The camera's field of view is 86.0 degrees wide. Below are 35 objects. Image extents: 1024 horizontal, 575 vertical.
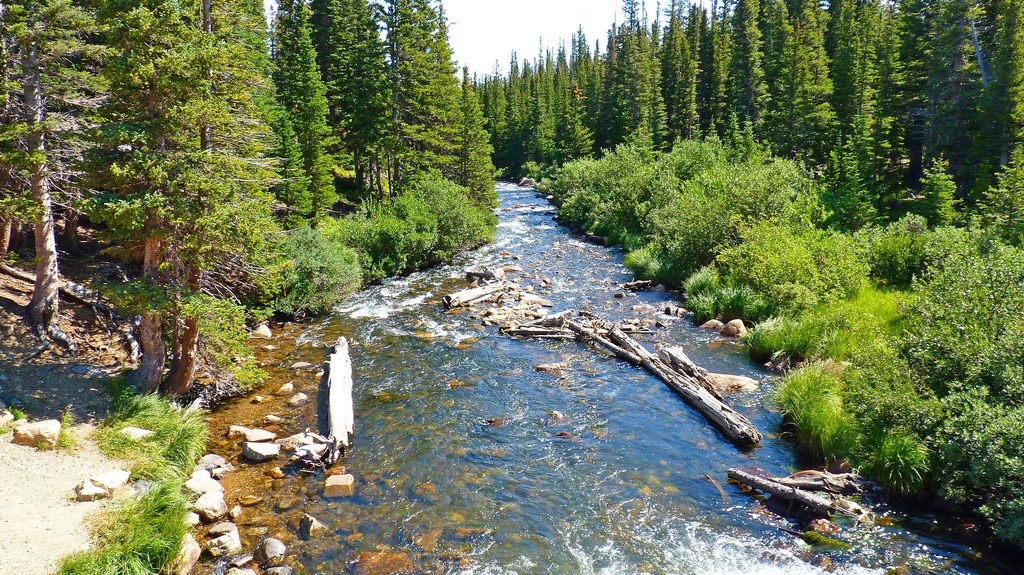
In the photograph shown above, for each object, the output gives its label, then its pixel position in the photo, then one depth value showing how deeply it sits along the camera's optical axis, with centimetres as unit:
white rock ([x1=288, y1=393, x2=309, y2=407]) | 1458
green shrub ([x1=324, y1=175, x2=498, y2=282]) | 2819
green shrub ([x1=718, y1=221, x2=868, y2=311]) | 1862
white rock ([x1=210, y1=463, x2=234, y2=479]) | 1122
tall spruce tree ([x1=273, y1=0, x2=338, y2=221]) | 3294
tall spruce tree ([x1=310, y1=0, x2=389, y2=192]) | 3734
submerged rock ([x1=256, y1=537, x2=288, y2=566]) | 898
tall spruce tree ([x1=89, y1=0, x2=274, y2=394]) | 1098
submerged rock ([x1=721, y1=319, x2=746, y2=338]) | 1882
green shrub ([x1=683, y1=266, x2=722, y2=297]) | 2248
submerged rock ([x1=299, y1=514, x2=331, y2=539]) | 964
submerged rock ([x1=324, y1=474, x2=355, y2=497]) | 1087
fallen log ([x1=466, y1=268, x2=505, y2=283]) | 2750
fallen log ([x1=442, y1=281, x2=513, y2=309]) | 2395
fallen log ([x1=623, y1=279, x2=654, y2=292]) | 2611
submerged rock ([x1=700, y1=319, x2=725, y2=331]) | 1962
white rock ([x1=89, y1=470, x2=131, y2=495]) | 930
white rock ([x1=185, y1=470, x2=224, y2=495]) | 1036
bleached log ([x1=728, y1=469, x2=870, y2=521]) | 948
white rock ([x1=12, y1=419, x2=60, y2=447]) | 1017
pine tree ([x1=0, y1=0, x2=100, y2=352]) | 1253
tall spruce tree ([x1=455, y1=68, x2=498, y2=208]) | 4519
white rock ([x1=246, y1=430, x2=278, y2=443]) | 1248
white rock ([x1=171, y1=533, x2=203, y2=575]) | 838
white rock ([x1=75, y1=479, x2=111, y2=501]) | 904
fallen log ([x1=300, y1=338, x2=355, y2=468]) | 1197
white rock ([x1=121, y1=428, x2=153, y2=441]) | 1092
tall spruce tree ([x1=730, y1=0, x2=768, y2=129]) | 6219
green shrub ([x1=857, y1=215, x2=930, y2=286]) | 2056
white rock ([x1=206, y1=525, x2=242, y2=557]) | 905
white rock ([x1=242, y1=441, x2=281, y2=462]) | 1184
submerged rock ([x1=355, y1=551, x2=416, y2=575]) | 887
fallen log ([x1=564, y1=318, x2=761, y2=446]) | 1234
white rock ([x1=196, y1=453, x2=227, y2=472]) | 1135
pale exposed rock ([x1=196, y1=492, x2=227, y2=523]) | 976
